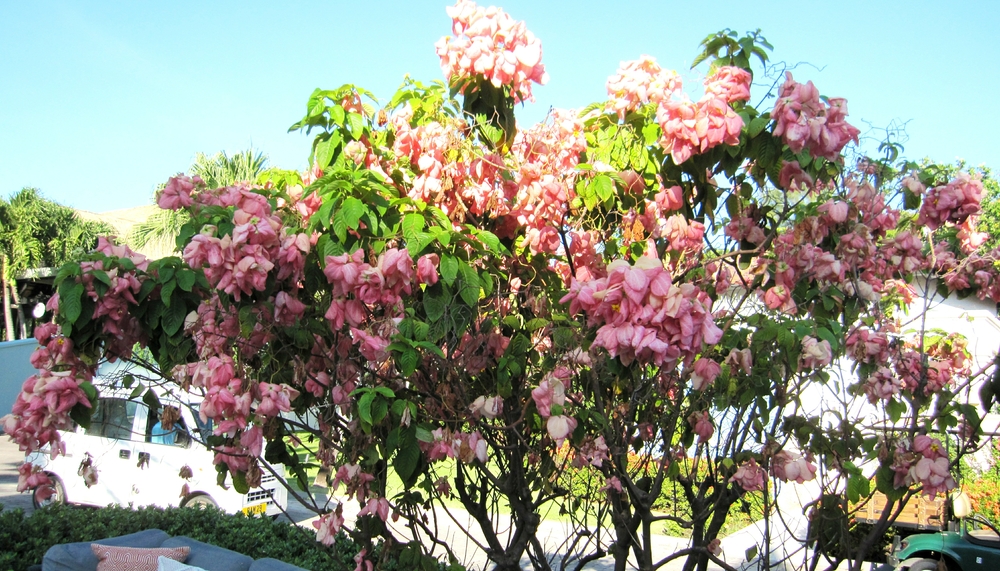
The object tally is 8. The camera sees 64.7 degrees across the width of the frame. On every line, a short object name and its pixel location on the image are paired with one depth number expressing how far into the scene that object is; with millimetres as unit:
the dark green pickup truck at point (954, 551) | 6590
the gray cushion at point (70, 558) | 4246
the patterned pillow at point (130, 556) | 4336
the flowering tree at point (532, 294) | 2176
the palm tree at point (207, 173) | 14906
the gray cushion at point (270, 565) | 4125
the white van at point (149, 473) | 8320
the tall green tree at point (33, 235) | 21422
